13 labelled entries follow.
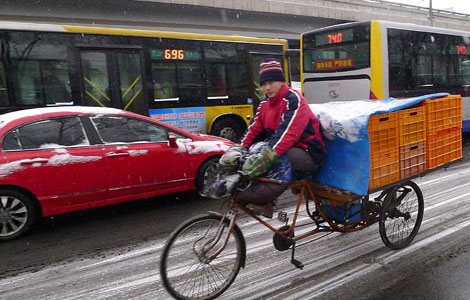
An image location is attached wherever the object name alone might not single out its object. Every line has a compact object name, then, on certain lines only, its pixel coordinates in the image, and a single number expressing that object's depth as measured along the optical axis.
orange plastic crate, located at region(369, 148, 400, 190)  3.64
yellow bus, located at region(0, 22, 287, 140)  9.13
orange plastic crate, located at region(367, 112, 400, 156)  3.57
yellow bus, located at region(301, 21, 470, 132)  10.31
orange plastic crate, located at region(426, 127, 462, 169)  4.19
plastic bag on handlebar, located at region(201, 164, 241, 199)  3.08
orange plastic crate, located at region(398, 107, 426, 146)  3.88
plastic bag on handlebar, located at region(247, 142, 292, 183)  3.21
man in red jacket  3.14
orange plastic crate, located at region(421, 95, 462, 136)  4.15
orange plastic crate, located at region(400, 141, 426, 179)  3.92
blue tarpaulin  3.41
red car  4.96
